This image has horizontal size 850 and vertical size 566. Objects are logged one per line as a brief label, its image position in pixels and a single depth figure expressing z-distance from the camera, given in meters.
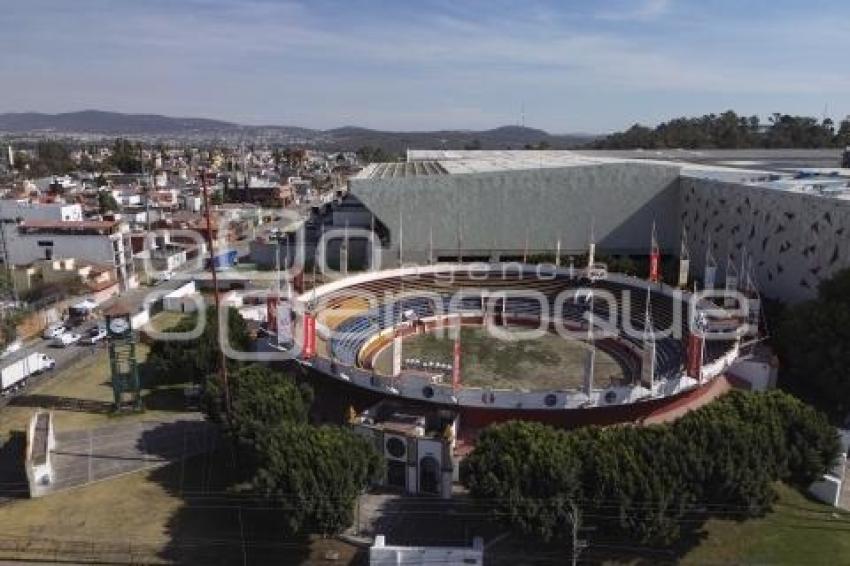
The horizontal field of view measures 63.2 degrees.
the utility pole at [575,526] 22.70
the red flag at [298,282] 52.59
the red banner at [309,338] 36.01
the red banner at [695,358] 33.41
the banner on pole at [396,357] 36.66
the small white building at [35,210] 78.75
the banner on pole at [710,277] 50.84
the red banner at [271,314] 39.72
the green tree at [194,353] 38.94
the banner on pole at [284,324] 36.53
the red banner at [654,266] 48.78
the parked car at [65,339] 48.00
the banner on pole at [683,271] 49.51
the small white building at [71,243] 65.62
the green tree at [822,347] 34.50
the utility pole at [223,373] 28.29
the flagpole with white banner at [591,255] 55.06
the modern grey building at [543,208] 63.22
